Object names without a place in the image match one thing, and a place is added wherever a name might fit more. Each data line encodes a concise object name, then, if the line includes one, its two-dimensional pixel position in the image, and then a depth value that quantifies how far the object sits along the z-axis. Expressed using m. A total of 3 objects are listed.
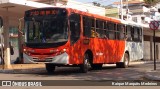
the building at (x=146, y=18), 47.53
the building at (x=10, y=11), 22.23
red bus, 16.52
